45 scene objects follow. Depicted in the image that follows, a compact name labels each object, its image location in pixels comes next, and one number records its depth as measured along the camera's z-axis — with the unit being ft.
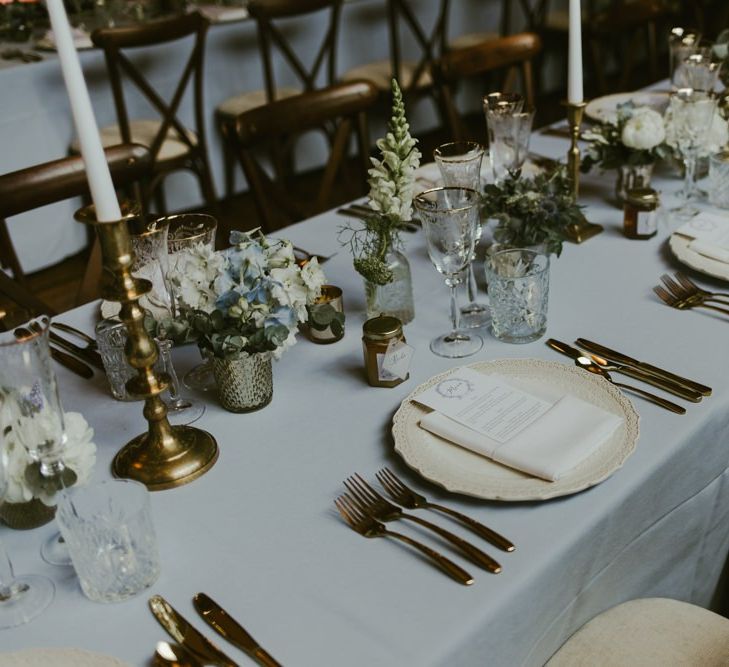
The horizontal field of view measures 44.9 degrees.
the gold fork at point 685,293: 4.32
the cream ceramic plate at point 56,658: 2.61
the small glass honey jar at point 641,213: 5.00
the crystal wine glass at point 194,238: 4.10
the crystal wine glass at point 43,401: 2.93
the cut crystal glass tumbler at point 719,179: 5.24
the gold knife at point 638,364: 3.64
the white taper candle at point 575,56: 4.85
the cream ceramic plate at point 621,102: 7.27
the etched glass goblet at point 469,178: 4.43
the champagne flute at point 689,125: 5.18
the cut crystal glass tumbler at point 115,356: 3.97
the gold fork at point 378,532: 2.80
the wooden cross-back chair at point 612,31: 9.73
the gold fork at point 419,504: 2.92
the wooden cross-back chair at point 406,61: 13.01
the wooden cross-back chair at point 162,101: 9.80
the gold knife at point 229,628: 2.60
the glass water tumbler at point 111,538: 2.83
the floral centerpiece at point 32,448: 2.99
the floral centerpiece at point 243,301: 3.57
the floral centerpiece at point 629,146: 5.35
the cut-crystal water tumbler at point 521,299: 4.03
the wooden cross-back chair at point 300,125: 6.63
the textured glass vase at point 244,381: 3.71
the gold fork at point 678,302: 4.23
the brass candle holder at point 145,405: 3.03
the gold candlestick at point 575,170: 5.15
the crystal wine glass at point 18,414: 2.89
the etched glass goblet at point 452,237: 3.85
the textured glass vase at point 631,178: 5.54
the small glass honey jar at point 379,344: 3.77
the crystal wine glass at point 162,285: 3.80
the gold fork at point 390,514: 2.84
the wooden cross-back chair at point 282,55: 11.10
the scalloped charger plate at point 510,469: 3.11
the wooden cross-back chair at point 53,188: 5.57
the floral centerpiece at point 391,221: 4.04
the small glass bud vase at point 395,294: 4.31
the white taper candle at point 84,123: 2.65
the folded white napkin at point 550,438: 3.20
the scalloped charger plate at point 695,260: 4.50
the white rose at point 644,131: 5.34
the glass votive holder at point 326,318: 4.07
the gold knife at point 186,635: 2.62
